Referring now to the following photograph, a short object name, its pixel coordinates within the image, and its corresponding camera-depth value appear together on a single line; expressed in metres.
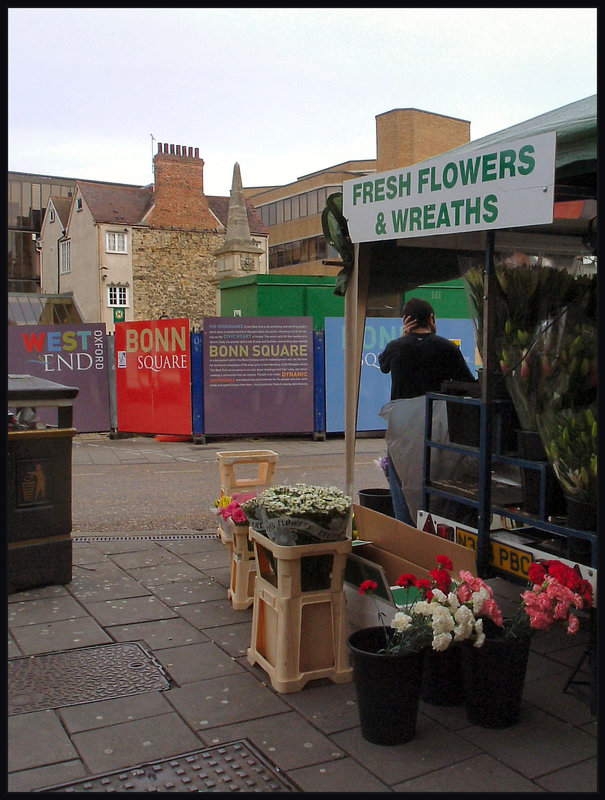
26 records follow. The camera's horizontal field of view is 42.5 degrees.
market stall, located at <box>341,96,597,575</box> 3.59
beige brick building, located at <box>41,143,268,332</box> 44.03
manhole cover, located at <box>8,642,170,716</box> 3.83
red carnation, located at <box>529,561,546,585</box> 3.51
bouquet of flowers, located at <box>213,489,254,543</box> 5.01
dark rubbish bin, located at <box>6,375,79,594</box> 5.49
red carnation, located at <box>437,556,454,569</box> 3.77
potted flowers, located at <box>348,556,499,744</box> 3.35
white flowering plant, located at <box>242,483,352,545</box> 3.86
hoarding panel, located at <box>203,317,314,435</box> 13.85
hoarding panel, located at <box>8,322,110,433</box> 13.98
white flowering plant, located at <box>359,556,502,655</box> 3.40
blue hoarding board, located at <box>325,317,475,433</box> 14.37
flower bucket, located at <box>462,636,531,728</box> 3.47
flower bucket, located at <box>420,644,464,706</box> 3.72
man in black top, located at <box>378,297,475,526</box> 5.51
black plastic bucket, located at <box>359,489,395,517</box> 6.05
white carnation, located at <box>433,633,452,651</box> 3.34
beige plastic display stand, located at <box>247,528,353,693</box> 3.90
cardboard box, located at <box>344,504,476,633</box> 4.06
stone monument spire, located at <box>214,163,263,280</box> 23.64
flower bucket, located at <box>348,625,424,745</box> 3.34
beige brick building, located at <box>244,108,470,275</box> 50.75
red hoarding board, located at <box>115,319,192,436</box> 13.80
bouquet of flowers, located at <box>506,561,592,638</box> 3.38
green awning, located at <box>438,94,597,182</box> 3.47
